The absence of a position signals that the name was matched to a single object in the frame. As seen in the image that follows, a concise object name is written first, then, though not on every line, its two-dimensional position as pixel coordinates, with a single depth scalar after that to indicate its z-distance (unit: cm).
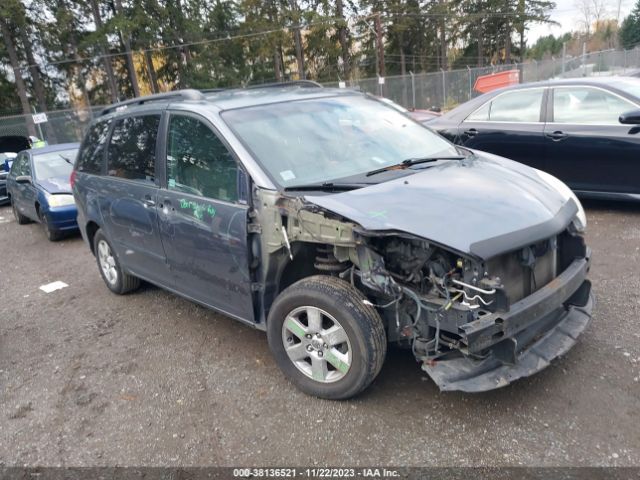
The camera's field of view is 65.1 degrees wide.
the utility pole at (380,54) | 3056
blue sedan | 781
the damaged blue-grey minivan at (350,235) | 259
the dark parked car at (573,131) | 541
